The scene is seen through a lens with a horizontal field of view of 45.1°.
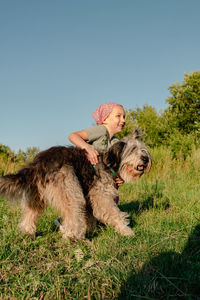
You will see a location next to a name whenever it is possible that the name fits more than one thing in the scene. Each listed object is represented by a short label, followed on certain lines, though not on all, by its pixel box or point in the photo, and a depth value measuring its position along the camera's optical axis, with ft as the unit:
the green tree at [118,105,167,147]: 67.62
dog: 11.46
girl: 14.06
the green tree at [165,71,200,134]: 67.97
